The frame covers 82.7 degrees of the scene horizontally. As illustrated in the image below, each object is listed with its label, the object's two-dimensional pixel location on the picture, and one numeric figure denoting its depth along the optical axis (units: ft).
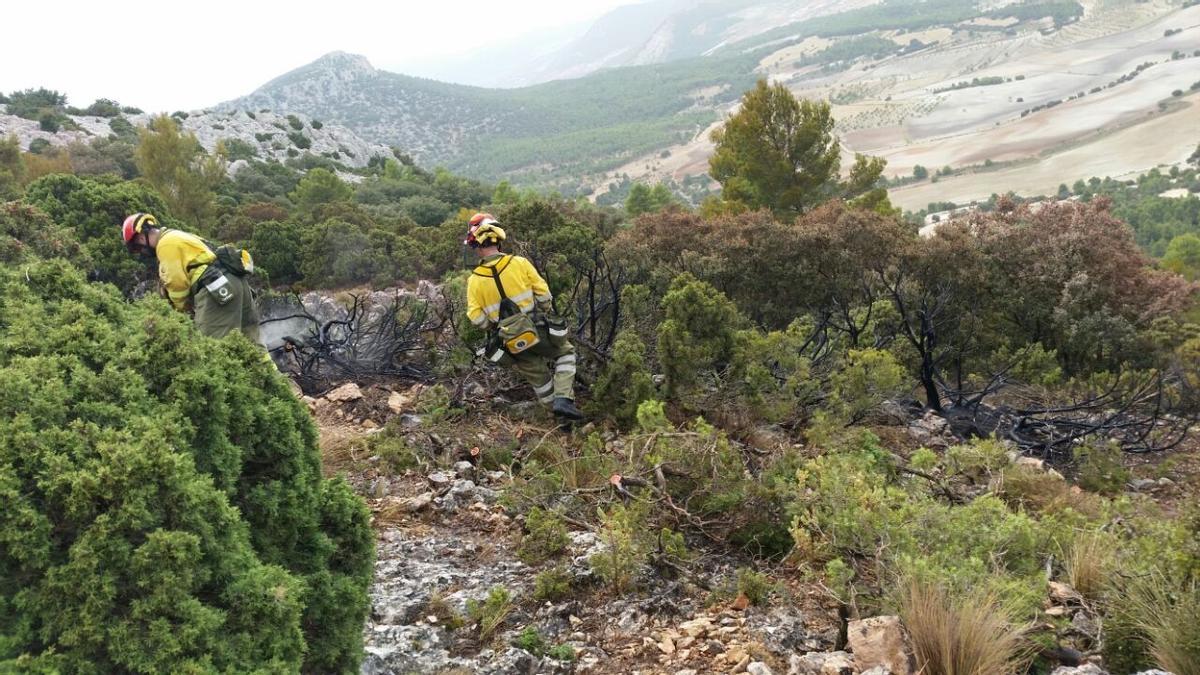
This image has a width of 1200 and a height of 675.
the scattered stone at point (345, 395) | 20.49
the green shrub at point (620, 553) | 10.80
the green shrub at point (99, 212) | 38.34
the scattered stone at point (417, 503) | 14.37
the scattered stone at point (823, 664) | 8.24
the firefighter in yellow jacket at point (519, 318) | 17.84
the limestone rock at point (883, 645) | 7.89
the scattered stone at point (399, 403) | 19.86
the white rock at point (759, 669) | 8.29
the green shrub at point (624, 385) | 18.20
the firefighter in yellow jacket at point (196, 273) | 16.38
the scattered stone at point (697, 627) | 9.70
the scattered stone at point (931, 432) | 20.43
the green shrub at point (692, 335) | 18.47
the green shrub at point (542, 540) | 12.14
